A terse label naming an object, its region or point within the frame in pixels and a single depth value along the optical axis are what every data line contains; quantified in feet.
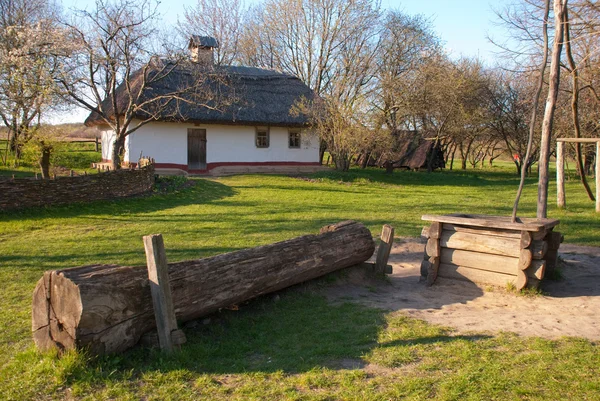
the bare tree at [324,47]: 85.87
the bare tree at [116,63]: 54.49
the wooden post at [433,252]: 24.17
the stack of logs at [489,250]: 21.86
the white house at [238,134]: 77.66
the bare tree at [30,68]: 52.54
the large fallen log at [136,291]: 13.89
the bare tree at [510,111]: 105.29
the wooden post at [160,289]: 15.07
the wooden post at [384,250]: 24.86
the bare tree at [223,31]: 119.75
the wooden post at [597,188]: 43.86
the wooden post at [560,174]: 46.93
